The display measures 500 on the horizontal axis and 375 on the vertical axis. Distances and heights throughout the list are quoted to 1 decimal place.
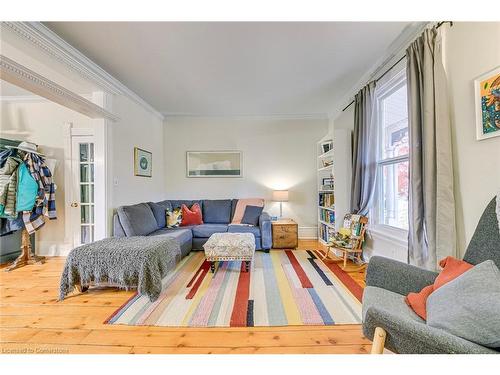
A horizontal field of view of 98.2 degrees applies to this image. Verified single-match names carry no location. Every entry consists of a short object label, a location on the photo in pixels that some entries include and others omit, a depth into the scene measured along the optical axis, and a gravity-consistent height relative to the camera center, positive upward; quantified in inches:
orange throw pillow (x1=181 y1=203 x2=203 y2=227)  155.1 -20.0
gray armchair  31.9 -22.8
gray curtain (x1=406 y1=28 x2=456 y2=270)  66.2 +9.2
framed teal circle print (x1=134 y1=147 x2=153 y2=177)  141.4 +18.2
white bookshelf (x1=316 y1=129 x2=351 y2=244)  135.9 +9.1
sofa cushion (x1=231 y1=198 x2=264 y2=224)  163.5 -13.1
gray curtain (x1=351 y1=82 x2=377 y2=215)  109.0 +18.4
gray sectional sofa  115.0 -22.2
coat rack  117.8 -37.0
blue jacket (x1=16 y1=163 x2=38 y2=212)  113.0 -0.3
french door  135.7 -0.5
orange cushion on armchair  46.5 -21.6
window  95.8 +15.5
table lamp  167.0 -5.6
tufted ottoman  103.7 -29.7
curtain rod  68.8 +53.2
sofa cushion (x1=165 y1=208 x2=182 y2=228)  147.9 -20.6
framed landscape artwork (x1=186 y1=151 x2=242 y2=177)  181.5 +20.5
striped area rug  69.7 -42.0
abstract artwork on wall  55.0 +21.7
